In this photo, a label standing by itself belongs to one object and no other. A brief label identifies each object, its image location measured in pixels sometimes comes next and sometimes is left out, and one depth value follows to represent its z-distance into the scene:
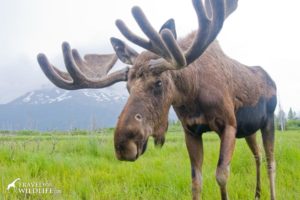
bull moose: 2.55
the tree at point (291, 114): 56.82
